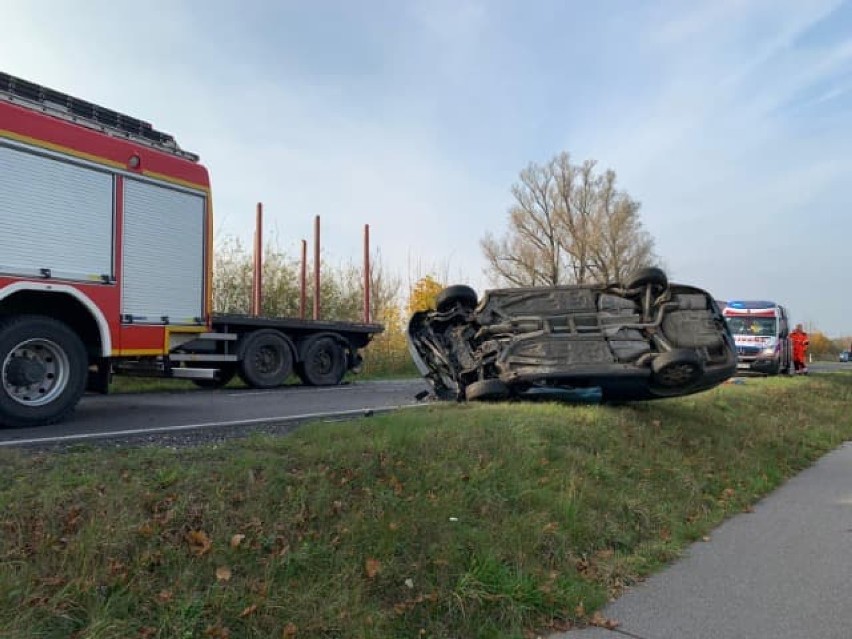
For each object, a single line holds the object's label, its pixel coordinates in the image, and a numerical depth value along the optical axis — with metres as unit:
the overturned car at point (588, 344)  6.83
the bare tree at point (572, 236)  43.84
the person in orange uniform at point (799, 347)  24.62
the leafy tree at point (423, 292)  24.89
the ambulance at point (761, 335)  21.88
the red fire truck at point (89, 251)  6.59
